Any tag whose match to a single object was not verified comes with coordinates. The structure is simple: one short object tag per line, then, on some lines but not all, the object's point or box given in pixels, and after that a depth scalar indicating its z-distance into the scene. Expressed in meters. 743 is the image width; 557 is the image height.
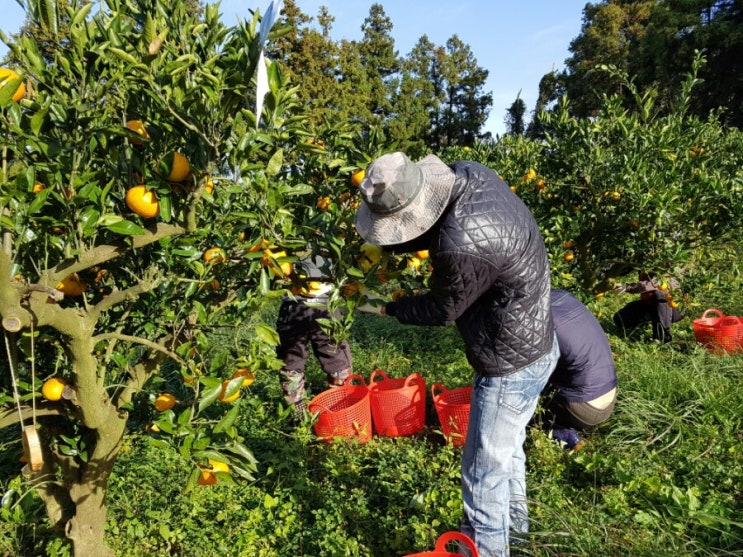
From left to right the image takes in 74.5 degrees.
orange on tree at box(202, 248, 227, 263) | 1.48
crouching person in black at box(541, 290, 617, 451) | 2.26
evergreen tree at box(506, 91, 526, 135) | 27.56
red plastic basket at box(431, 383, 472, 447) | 2.65
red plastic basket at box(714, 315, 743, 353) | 3.46
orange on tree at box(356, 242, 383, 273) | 1.59
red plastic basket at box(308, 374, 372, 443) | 2.81
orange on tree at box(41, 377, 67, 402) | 1.48
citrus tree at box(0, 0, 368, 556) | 1.13
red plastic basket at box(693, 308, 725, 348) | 3.57
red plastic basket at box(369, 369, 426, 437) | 2.87
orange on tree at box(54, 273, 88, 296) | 1.49
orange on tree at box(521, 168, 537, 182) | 3.34
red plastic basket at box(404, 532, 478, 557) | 1.41
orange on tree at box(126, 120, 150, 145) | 1.34
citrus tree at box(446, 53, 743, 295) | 2.78
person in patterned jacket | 1.41
